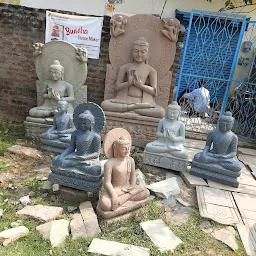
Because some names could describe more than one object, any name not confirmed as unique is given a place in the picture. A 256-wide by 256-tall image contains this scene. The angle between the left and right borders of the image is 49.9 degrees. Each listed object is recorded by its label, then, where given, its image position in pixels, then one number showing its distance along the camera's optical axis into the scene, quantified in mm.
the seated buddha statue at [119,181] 2943
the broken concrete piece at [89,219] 2826
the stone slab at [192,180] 3973
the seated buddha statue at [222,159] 4012
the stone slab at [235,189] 3998
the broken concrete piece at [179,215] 3188
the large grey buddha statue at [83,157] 3334
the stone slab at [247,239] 2817
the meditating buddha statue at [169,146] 4317
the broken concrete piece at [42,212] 2939
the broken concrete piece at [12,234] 2611
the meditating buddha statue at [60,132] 4504
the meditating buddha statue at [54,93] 5195
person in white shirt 7027
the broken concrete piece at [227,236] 2854
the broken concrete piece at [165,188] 3580
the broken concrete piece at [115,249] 2564
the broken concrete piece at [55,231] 2670
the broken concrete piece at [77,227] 2771
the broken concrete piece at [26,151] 4414
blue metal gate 7203
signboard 5871
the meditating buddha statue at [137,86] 5254
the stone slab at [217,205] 3273
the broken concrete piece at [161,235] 2738
